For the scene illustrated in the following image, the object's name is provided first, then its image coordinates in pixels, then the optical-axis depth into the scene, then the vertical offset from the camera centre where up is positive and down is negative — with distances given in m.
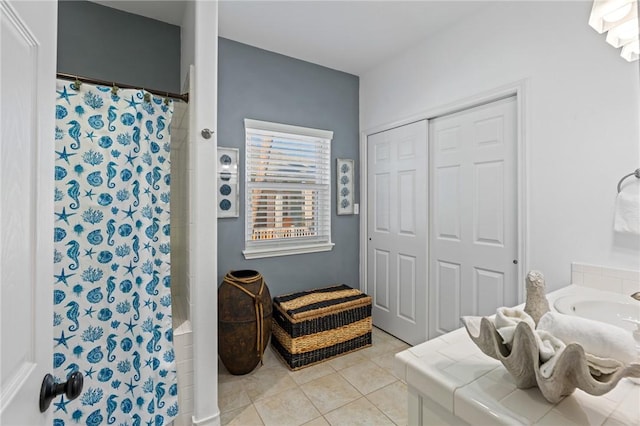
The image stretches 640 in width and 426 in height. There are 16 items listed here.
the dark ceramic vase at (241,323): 2.07 -0.79
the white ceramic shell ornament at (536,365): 0.50 -0.29
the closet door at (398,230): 2.53 -0.15
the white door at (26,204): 0.48 +0.02
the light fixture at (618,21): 0.85 +0.60
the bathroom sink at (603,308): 1.11 -0.38
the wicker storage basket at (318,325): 2.25 -0.93
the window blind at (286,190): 2.60 +0.23
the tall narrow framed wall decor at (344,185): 3.03 +0.30
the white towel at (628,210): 1.36 +0.02
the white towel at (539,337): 0.55 -0.26
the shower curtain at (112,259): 1.36 -0.23
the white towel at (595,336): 0.54 -0.25
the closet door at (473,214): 1.98 +0.00
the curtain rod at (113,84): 1.38 +0.67
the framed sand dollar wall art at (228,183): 2.41 +0.26
